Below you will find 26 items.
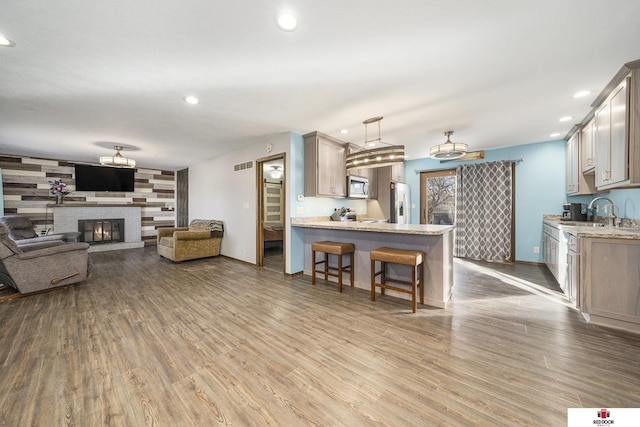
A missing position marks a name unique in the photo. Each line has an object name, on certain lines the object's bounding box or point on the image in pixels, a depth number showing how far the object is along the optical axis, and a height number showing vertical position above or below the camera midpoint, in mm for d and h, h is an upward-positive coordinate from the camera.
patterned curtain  5137 -37
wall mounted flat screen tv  6546 +928
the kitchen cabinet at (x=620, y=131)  2289 +806
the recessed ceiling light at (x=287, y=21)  1659 +1336
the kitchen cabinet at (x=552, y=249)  3627 -665
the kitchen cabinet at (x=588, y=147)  3322 +887
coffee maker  4066 -72
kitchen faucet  3302 -111
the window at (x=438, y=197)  5992 +322
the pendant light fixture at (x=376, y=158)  3000 +673
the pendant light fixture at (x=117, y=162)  4691 +986
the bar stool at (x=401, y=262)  2732 -611
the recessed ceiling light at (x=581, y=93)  2777 +1335
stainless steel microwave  4957 +498
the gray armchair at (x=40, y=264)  3137 -719
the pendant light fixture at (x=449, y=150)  3637 +890
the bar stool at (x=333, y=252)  3443 -608
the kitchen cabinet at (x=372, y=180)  5539 +723
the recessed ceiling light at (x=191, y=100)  2916 +1363
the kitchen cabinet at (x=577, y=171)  3809 +630
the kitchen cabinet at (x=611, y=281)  2293 -713
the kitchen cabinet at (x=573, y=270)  2650 -700
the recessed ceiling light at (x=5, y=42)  1872 +1338
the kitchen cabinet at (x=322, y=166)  4246 +807
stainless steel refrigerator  5594 +162
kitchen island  2934 -462
